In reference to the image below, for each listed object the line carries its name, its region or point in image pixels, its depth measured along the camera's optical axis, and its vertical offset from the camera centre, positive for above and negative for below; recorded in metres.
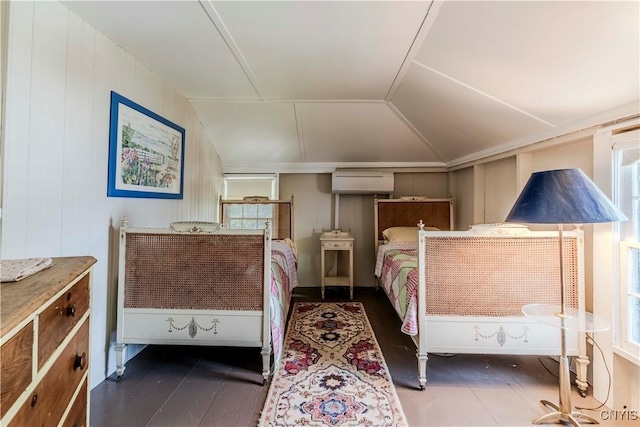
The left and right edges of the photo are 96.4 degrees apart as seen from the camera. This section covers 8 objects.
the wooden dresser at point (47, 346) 0.65 -0.36
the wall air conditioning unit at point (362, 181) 3.95 +0.52
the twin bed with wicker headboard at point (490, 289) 1.85 -0.45
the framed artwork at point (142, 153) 1.98 +0.51
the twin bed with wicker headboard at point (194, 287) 1.95 -0.49
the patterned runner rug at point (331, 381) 1.58 -1.08
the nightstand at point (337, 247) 3.73 -0.38
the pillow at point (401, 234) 3.54 -0.18
